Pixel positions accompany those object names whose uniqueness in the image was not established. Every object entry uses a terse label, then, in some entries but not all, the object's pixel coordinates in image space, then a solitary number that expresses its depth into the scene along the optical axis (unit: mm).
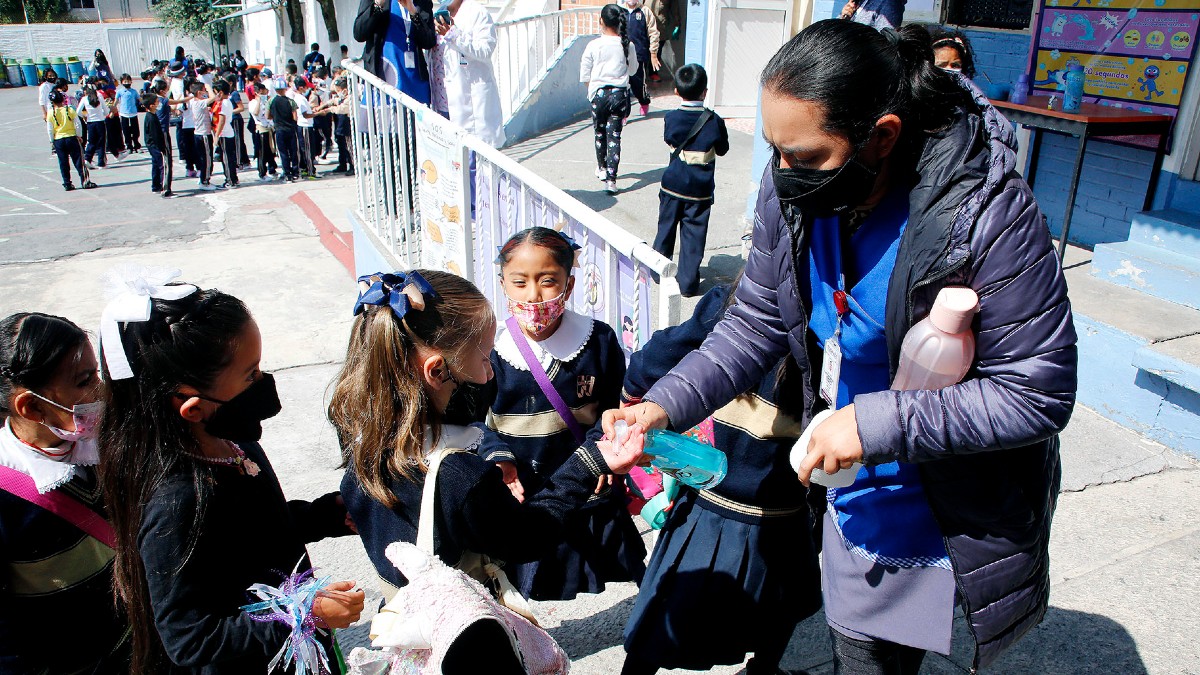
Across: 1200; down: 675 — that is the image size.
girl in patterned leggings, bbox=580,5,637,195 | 9688
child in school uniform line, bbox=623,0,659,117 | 13438
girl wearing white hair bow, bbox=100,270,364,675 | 1751
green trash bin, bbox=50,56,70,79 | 38250
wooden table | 5082
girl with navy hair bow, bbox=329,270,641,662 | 1921
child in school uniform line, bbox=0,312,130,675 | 1870
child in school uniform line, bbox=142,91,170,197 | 13055
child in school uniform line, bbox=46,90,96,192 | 13828
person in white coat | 6961
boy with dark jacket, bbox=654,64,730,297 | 6379
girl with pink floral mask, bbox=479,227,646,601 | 2732
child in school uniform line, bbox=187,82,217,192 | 13898
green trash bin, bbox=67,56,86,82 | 38344
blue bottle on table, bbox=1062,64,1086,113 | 5387
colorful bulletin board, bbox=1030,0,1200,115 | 5359
